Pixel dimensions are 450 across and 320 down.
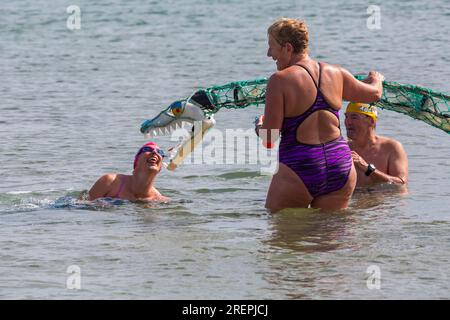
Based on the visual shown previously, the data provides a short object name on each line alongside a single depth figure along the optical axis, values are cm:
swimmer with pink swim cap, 1845
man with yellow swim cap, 1875
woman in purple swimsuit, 1468
